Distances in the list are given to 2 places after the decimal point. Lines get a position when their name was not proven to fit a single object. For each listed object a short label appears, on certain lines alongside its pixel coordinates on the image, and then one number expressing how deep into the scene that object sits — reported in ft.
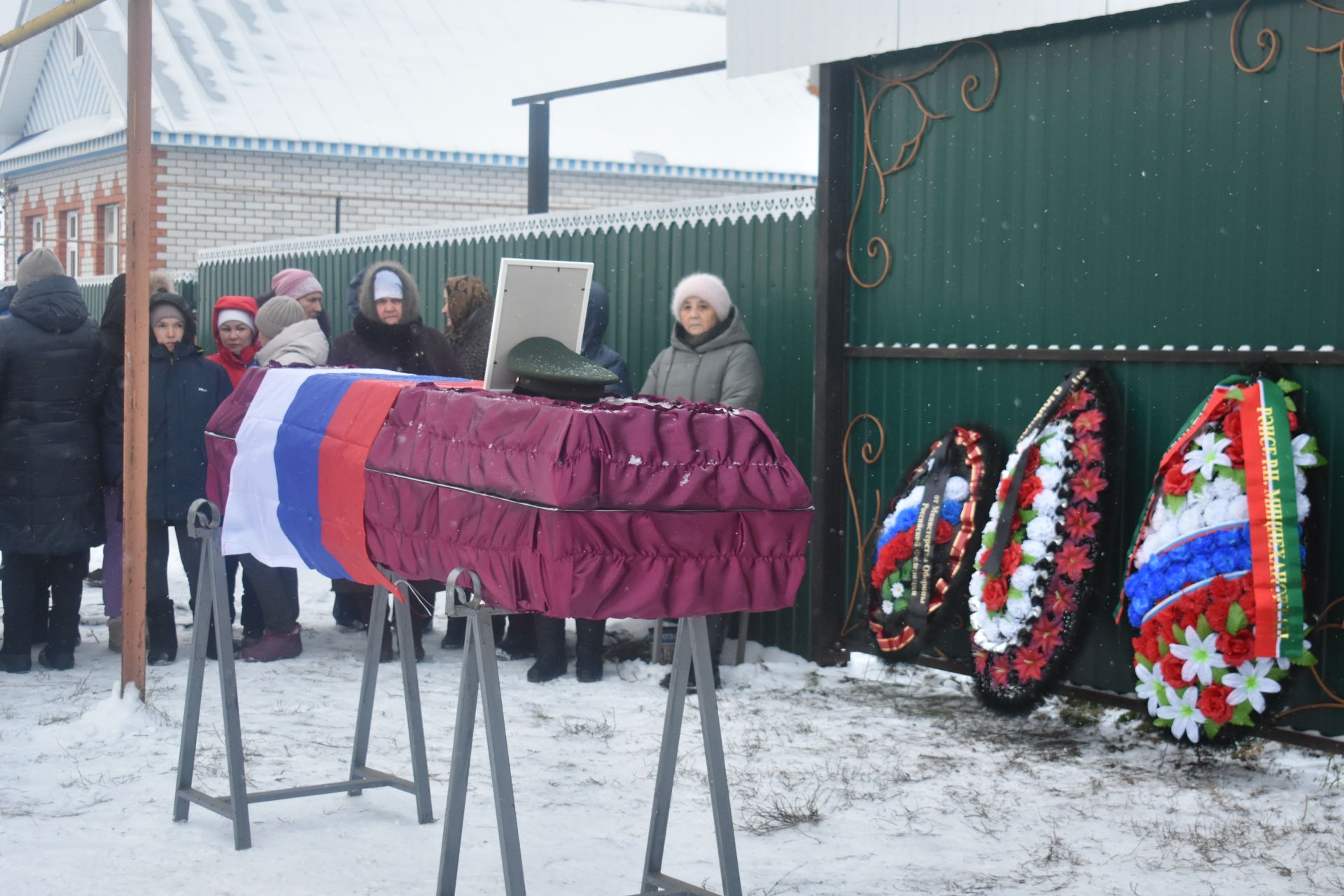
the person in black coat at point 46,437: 21.88
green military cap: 12.36
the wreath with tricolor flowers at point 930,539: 21.08
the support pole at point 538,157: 40.09
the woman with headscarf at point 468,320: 24.61
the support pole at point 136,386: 19.27
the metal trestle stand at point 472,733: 12.18
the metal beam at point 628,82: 32.47
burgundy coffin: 11.30
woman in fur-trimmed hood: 23.76
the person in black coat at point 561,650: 22.25
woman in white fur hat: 22.58
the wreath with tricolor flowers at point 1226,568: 17.29
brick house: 57.67
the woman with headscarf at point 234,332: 24.21
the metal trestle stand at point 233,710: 15.28
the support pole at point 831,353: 23.24
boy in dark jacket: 22.50
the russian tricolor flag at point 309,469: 13.82
